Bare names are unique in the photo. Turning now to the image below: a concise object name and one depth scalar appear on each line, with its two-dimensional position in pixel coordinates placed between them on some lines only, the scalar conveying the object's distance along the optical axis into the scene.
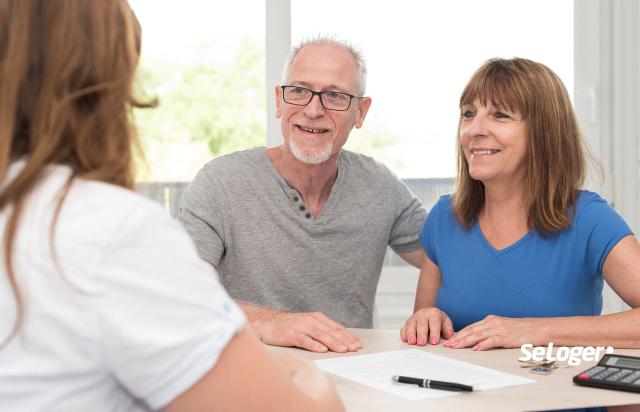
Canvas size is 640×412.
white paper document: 1.40
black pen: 1.37
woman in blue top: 1.92
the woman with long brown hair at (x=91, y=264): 0.73
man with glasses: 2.25
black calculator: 1.38
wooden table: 1.30
